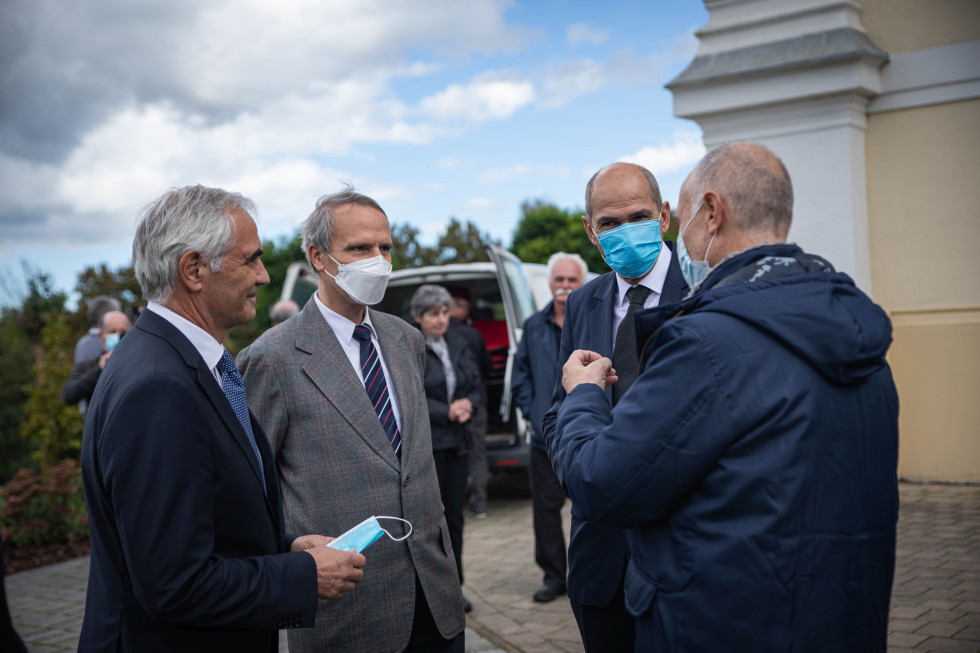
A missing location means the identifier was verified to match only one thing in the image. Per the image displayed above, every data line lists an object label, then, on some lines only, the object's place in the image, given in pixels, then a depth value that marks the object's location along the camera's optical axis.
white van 8.45
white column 7.27
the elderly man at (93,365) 6.77
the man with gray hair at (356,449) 2.77
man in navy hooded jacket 1.68
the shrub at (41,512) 8.35
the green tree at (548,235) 43.47
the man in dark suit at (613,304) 2.59
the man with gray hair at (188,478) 1.75
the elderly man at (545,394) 5.84
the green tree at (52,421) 9.87
